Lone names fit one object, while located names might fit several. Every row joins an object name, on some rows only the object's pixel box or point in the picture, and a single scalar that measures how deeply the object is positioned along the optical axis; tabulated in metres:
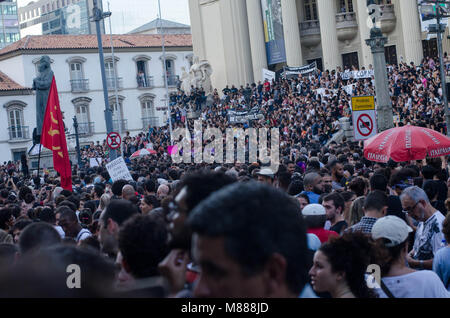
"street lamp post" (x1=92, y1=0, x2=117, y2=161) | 23.23
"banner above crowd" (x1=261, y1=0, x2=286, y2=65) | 44.31
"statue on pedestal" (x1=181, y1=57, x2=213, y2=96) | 46.06
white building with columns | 39.84
